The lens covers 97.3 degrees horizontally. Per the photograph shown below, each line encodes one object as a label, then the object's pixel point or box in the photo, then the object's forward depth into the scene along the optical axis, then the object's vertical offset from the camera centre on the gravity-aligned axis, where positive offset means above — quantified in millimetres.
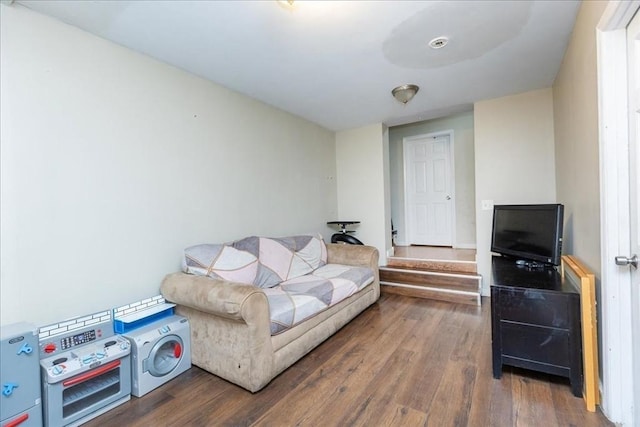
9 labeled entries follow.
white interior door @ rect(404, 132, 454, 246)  5020 +339
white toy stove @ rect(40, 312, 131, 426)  1508 -855
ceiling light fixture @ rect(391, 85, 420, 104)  2963 +1249
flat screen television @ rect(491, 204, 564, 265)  2096 -231
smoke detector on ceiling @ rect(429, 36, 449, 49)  2127 +1279
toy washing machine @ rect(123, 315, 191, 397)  1813 -939
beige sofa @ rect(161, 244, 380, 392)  1779 -829
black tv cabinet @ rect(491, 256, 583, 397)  1679 -764
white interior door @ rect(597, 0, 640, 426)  1348 -44
